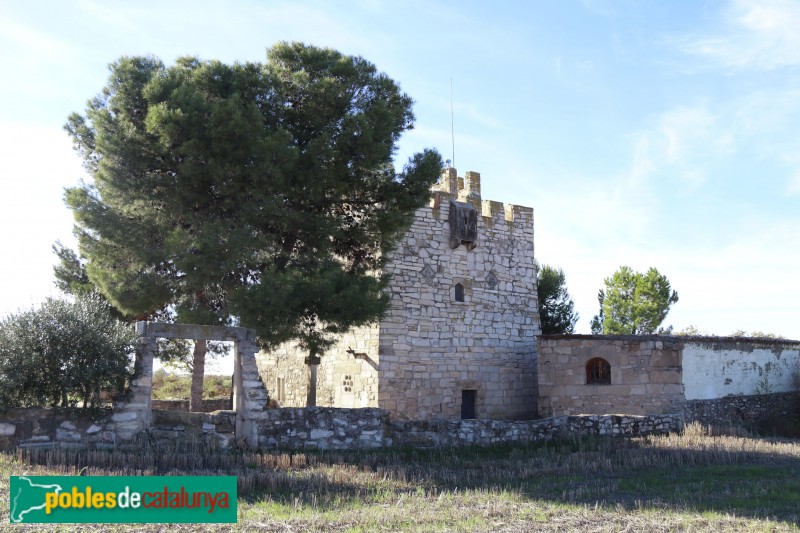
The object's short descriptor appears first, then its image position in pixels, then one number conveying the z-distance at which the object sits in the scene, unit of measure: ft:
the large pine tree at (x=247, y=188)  42.78
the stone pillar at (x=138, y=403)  35.86
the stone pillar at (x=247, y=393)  38.75
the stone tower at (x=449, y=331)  53.78
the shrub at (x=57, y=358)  34.45
